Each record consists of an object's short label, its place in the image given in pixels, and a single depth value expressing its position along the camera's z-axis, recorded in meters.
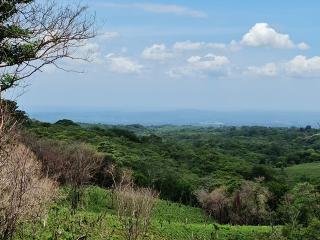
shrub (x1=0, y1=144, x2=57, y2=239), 20.14
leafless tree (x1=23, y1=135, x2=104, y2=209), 51.10
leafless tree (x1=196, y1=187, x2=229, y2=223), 70.56
